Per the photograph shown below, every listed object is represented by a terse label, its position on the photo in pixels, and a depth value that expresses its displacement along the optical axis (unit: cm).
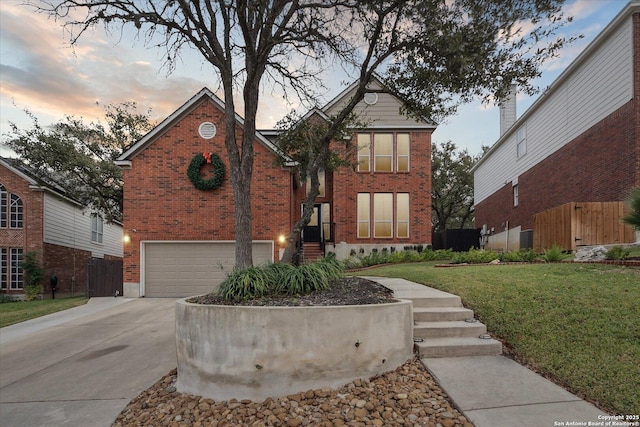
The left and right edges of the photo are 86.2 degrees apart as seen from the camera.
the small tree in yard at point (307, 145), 725
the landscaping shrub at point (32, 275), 1652
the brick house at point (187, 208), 1278
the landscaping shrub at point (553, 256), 902
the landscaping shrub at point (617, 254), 779
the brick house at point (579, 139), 1084
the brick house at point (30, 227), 1698
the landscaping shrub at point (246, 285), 466
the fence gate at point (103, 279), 1339
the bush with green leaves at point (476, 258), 1094
